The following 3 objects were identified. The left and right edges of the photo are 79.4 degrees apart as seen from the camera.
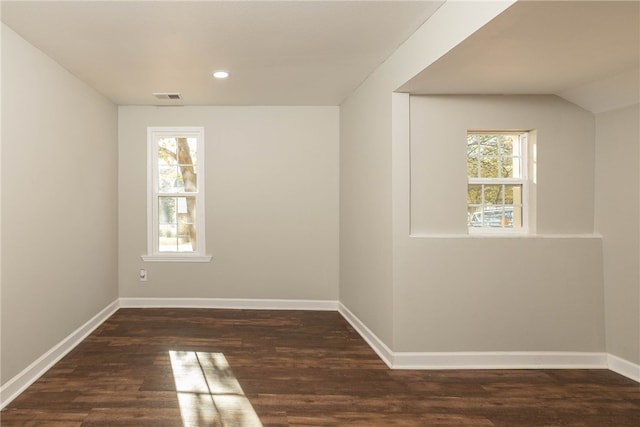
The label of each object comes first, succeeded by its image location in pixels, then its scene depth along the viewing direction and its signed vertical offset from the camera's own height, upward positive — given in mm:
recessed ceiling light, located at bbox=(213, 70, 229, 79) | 3453 +1267
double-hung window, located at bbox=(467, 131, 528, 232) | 3281 +272
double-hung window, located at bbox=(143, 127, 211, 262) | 4680 +226
